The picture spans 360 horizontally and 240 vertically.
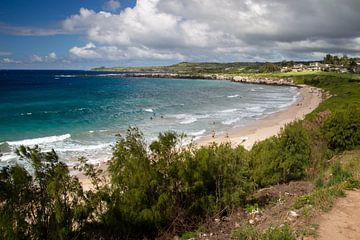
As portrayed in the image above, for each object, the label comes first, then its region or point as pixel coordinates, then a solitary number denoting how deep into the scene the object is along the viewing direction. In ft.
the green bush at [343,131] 65.98
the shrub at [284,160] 51.78
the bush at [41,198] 28.91
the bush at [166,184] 33.35
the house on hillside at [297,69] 568.61
